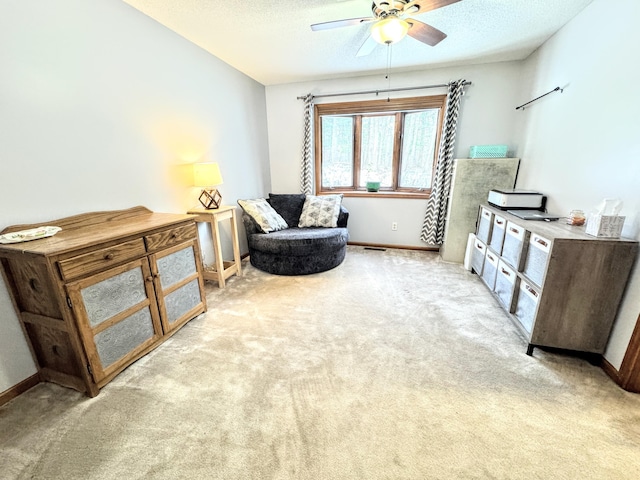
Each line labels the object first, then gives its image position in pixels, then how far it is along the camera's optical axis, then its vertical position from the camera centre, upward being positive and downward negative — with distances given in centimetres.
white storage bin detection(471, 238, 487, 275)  272 -92
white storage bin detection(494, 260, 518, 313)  201 -91
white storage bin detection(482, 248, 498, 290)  238 -92
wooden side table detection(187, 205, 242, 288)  256 -77
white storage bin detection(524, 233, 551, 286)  165 -58
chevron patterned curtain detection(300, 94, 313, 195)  379 +21
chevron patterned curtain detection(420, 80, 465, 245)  323 -12
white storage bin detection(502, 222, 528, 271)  192 -57
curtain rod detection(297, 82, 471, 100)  330 +99
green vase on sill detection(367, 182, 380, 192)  391 -25
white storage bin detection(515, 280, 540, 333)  172 -91
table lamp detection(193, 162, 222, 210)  252 -10
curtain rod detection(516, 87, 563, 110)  230 +66
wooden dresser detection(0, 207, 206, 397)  132 -66
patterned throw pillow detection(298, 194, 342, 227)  345 -55
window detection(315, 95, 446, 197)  359 +33
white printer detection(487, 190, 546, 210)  241 -29
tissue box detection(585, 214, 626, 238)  150 -33
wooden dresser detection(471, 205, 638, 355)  151 -69
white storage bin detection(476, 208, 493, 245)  258 -57
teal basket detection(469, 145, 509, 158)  306 +19
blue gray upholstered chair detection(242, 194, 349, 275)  294 -88
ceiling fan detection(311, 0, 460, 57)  168 +98
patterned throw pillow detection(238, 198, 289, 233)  315 -54
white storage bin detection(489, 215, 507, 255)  227 -57
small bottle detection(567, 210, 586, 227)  181 -34
